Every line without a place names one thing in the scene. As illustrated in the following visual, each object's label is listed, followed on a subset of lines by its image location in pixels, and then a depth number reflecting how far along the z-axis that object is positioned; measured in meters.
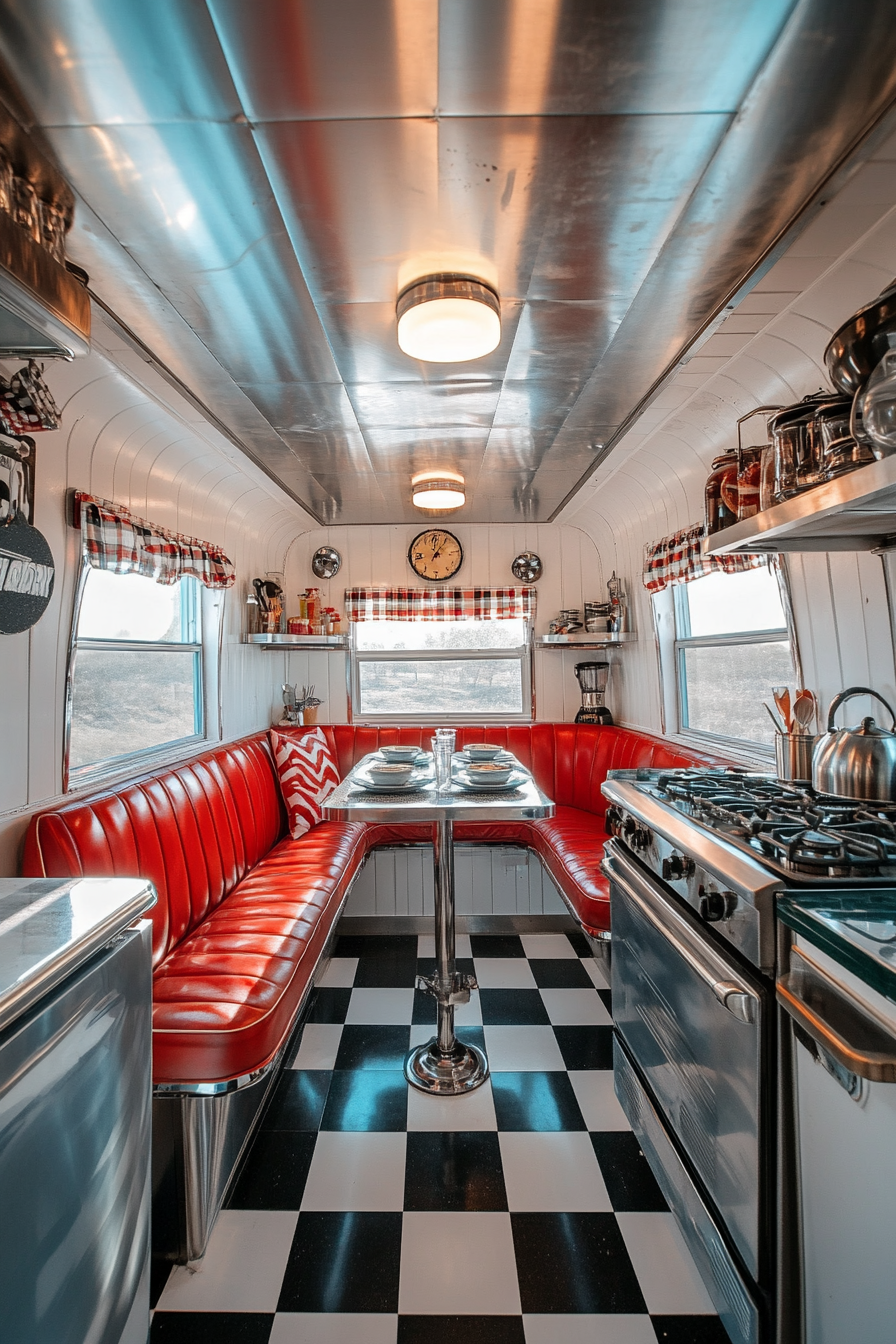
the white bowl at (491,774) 2.51
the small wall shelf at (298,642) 4.10
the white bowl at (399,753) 3.08
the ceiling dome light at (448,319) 1.73
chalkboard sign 1.90
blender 4.56
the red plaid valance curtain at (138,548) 2.32
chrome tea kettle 1.69
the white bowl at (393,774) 2.52
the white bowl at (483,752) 3.16
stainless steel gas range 1.23
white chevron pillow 3.77
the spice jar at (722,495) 2.12
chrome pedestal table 2.22
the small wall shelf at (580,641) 4.23
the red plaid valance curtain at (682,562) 2.79
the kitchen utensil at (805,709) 2.25
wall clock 4.71
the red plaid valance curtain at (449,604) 4.68
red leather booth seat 1.79
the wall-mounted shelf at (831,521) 1.25
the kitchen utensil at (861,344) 1.40
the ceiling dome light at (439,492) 3.58
